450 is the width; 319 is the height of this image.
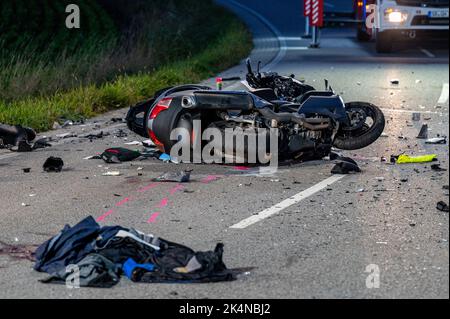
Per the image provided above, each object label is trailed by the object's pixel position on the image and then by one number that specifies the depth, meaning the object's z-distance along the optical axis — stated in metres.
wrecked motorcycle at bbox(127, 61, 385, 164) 11.58
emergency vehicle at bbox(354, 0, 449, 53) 26.08
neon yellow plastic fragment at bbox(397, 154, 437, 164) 12.21
